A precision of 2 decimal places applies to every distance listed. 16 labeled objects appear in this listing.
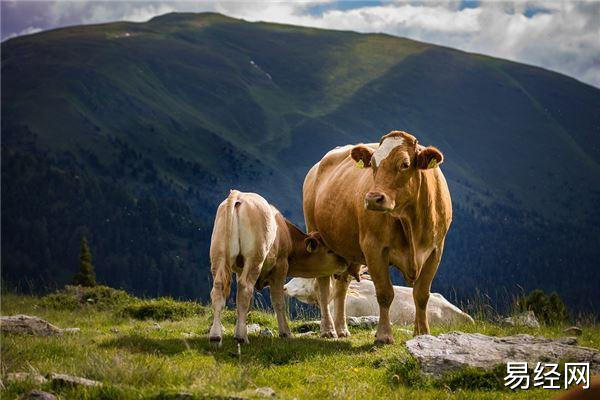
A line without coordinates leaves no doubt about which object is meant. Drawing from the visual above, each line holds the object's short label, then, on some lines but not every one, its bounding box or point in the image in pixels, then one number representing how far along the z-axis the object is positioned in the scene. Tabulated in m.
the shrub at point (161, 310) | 19.28
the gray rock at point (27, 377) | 9.45
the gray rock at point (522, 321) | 16.16
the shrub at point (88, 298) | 21.30
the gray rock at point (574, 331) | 14.71
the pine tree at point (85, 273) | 31.66
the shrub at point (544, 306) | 19.17
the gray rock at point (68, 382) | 9.16
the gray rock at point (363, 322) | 17.42
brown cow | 13.12
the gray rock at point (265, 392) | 8.94
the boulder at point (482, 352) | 10.82
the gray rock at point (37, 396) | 8.64
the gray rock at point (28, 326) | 14.48
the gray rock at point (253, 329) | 15.54
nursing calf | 13.26
